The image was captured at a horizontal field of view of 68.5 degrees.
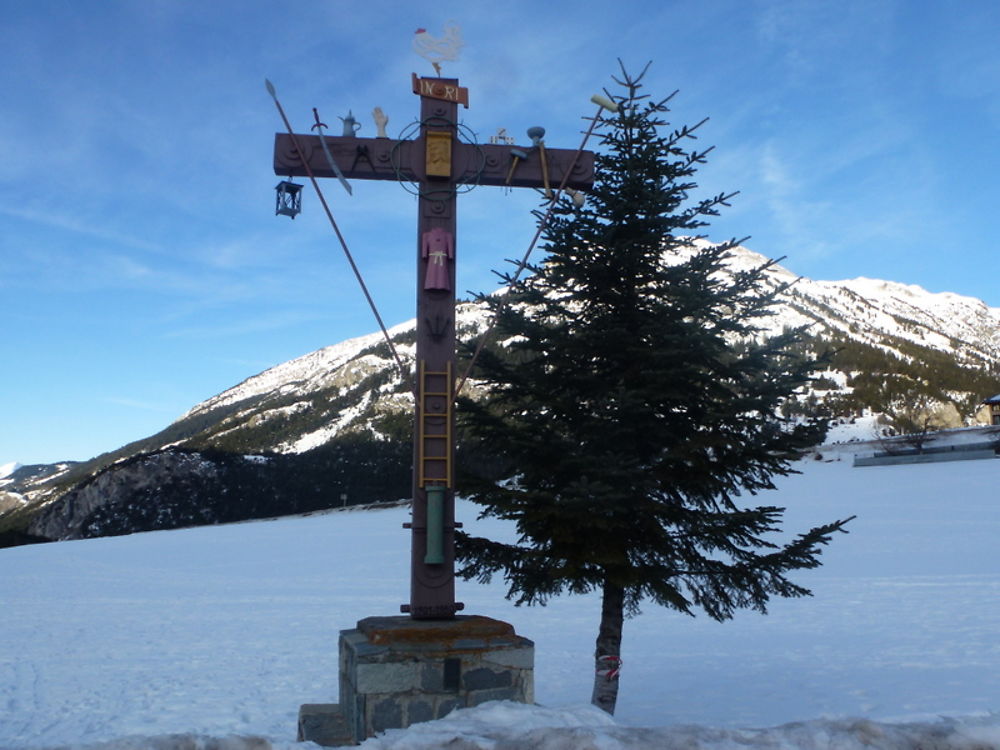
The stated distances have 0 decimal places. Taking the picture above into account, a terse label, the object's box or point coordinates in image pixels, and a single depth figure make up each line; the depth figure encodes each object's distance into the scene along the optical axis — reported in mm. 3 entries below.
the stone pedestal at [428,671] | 5305
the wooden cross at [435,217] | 6055
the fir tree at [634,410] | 6973
